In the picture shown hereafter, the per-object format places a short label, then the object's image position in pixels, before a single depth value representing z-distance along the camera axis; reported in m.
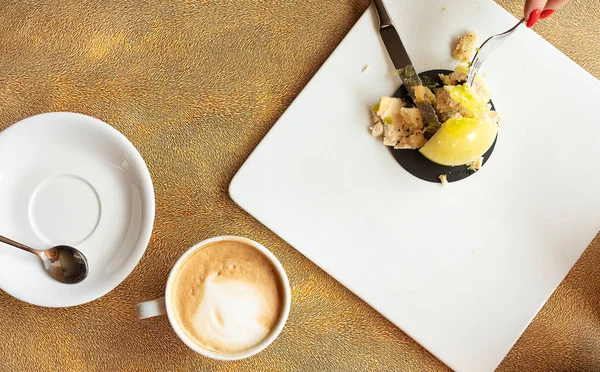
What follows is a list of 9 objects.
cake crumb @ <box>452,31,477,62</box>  0.79
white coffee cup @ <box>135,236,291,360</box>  0.70
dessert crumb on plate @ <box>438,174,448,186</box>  0.79
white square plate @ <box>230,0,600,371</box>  0.79
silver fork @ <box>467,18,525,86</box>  0.78
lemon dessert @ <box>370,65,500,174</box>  0.73
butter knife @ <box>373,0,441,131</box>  0.79
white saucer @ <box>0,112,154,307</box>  0.74
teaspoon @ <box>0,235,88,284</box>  0.74
